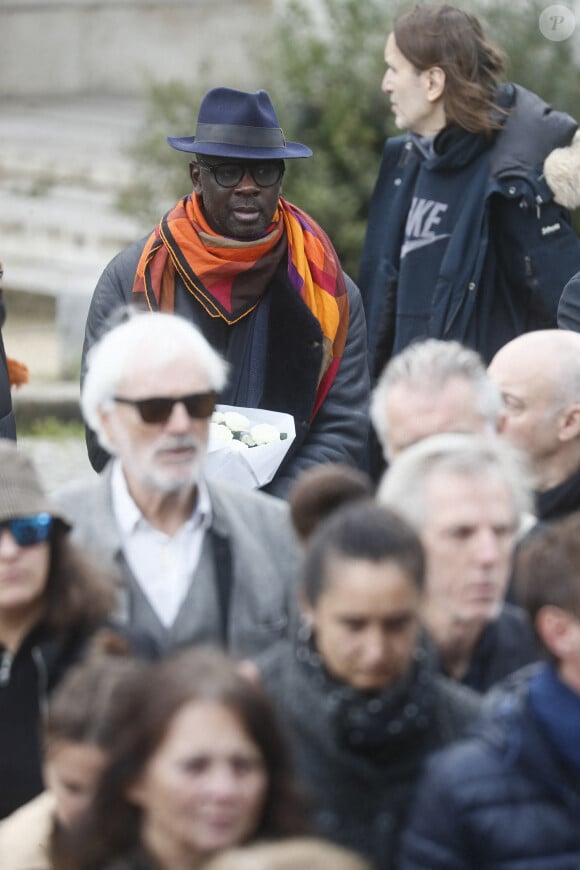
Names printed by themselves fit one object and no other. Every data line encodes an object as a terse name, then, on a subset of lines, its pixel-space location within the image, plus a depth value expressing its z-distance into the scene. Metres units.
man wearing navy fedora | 10.77
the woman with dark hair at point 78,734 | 6.13
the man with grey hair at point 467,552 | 7.09
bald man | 9.37
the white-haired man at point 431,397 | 8.37
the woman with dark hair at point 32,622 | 7.11
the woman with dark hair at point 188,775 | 5.79
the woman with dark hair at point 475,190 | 12.77
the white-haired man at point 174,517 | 7.71
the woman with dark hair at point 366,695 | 6.22
